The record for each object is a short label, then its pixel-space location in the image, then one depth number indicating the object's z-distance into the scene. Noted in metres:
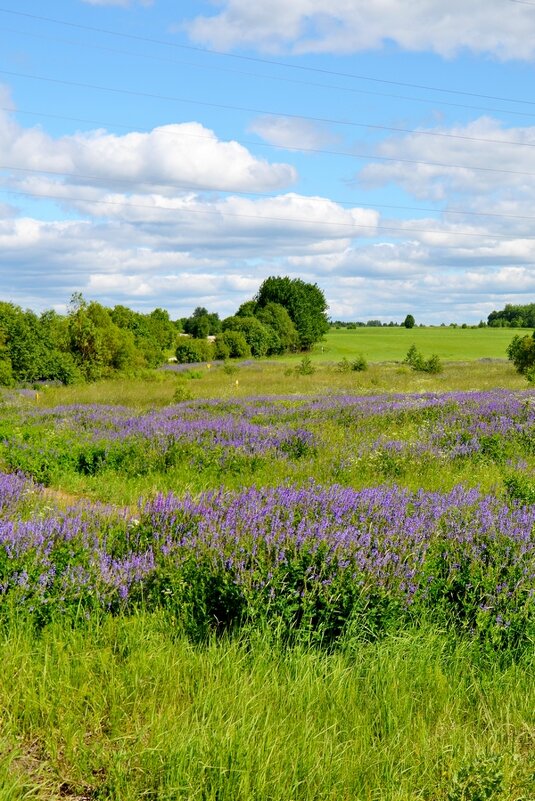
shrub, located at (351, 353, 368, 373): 42.81
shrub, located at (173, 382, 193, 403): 22.81
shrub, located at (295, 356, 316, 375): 39.41
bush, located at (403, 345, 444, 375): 44.09
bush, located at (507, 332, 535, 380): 39.81
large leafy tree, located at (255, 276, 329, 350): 90.12
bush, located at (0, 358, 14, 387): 31.90
